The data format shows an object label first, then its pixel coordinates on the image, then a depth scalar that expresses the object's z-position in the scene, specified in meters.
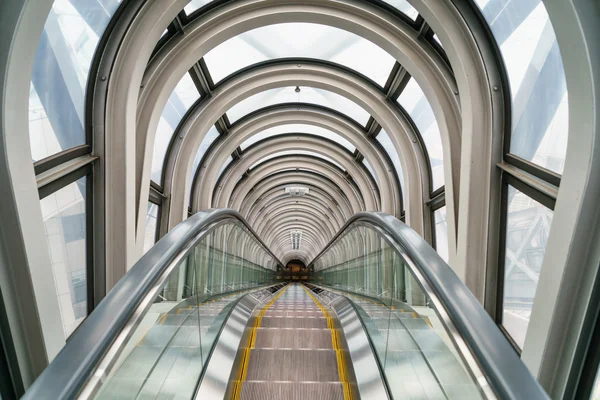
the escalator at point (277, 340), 1.59
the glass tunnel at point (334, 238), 2.25
